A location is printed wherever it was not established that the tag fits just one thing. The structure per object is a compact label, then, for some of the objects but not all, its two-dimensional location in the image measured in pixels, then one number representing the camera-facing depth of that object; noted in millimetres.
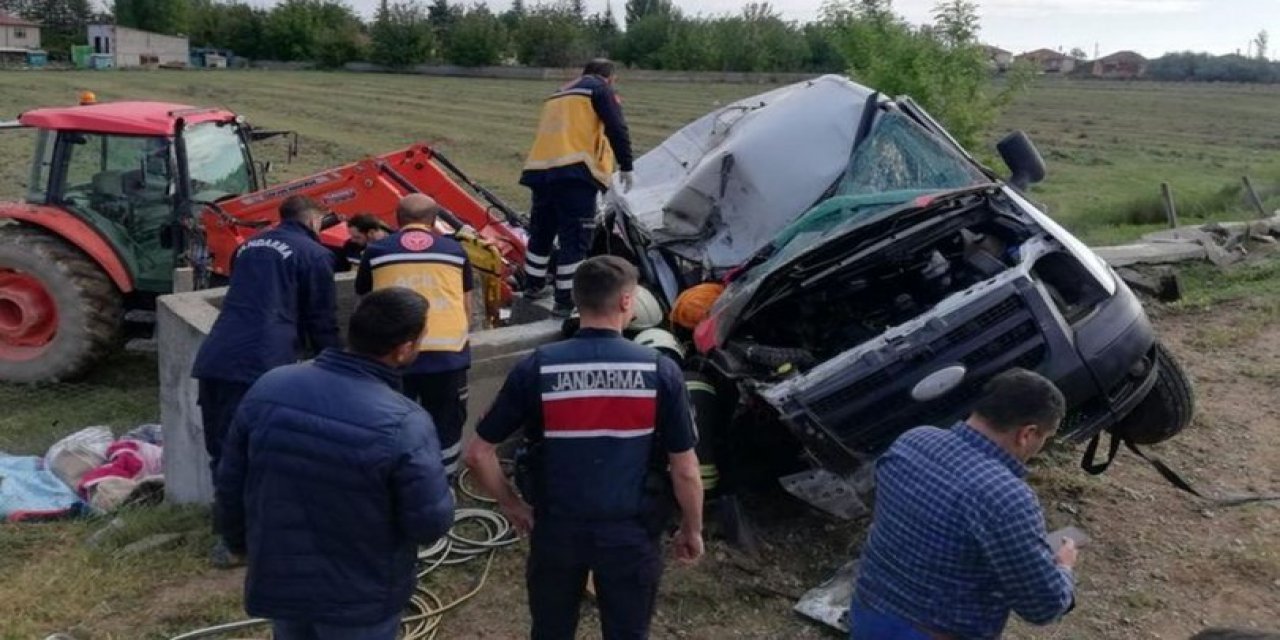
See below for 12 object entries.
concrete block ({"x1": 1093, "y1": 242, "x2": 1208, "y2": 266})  12031
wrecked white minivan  4988
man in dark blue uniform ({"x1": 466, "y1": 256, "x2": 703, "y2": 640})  3557
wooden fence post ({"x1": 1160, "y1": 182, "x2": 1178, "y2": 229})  15562
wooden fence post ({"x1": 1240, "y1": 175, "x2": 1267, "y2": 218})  16500
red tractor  8359
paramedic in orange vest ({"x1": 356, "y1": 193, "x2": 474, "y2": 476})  5434
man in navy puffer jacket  3123
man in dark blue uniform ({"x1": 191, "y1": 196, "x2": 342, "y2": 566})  5383
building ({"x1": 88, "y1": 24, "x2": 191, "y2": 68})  64131
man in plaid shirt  3086
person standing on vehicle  7016
